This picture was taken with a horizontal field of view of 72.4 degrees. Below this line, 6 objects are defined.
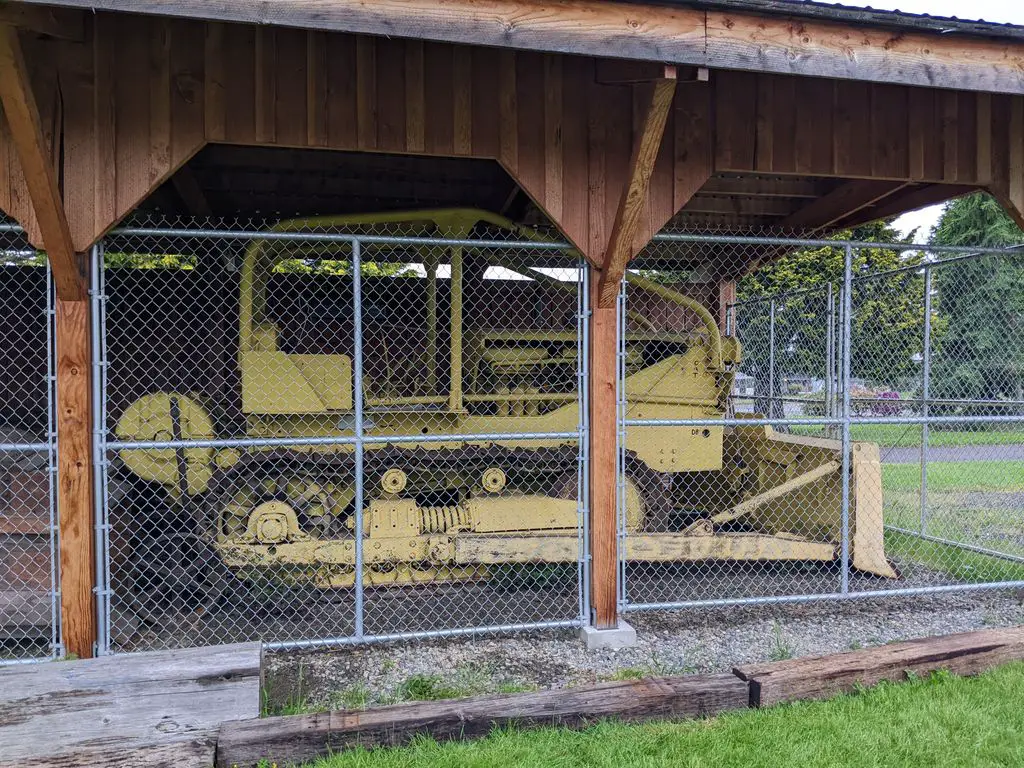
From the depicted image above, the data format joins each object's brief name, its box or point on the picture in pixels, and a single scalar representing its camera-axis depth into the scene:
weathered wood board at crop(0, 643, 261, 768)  2.85
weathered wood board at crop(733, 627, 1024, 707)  3.57
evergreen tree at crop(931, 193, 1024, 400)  20.11
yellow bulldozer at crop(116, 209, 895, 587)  5.21
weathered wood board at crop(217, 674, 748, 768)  3.02
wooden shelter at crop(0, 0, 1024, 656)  3.26
